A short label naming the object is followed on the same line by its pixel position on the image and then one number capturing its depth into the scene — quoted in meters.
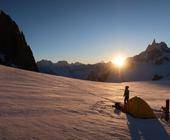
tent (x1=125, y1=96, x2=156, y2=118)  8.37
